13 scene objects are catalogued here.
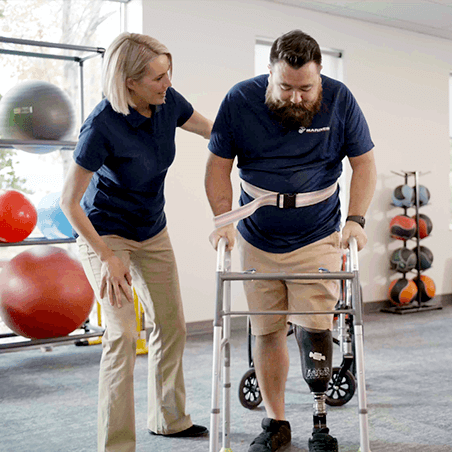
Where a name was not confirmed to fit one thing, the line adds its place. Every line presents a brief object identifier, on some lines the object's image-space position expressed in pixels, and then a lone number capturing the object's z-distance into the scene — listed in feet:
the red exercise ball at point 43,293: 11.35
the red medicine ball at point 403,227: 19.69
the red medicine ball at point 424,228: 20.32
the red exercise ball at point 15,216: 11.80
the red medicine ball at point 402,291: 19.84
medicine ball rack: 19.93
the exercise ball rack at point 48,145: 11.88
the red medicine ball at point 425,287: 20.39
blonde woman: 7.05
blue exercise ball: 12.57
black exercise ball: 11.78
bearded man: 7.09
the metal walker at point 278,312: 5.74
